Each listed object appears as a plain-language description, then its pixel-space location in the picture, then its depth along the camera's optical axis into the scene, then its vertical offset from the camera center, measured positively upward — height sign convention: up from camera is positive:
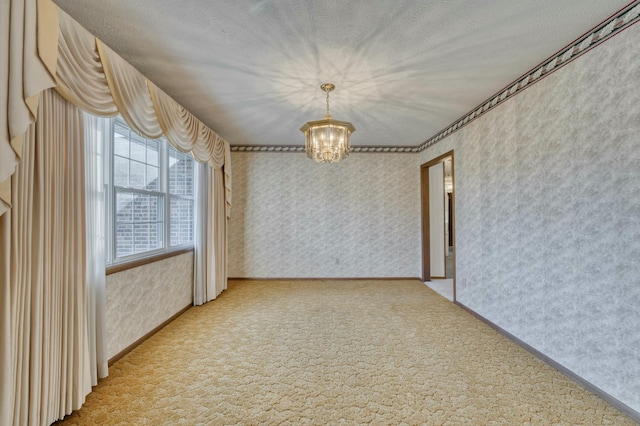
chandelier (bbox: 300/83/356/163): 2.48 +0.75
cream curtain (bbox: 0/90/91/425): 1.38 -0.34
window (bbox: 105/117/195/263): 2.38 +0.24
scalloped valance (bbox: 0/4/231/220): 1.27 +0.90
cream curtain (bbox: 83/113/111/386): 1.93 -0.22
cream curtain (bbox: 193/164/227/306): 3.72 -0.29
